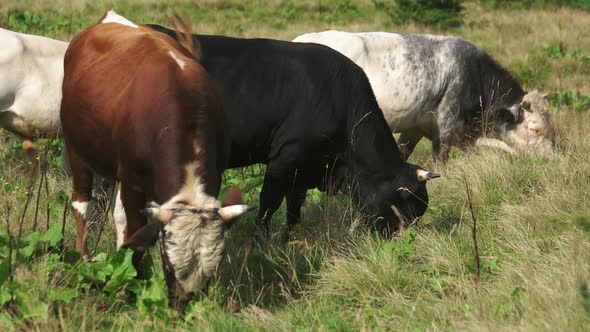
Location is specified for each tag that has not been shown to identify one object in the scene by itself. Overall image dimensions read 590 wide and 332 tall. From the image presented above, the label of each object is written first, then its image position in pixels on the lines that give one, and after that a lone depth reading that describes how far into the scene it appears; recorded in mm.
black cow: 13693
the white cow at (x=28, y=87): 15740
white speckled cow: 19229
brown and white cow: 9103
